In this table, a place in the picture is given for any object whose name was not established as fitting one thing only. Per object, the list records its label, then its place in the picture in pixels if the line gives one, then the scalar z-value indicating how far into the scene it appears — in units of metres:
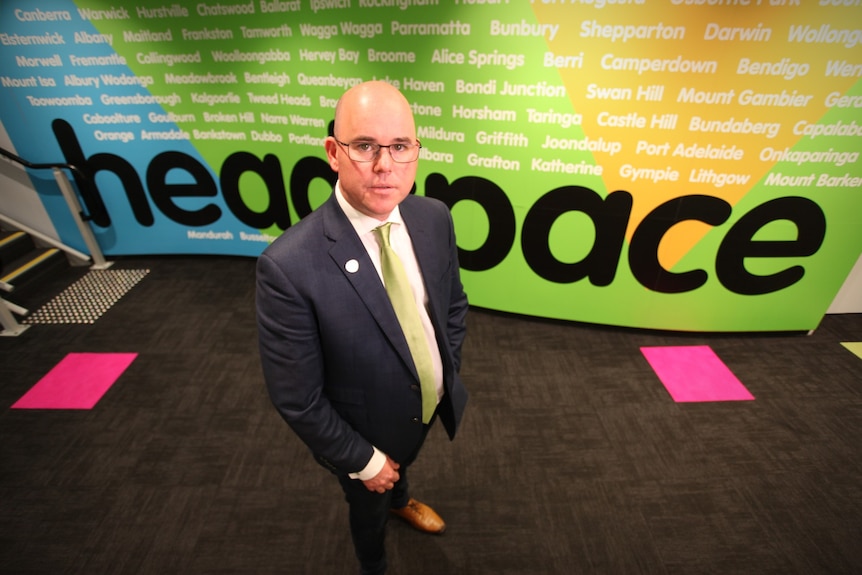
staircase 3.45
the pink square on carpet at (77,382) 2.56
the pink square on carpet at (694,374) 2.60
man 0.96
